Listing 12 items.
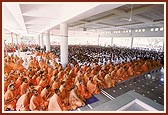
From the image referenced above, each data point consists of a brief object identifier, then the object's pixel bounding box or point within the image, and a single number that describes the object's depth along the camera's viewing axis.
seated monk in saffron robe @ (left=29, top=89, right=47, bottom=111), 3.63
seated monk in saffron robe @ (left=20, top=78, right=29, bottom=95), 4.44
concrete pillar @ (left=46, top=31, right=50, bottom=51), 13.39
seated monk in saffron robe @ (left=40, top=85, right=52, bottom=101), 4.01
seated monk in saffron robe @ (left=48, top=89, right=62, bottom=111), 3.49
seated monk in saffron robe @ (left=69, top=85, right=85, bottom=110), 3.95
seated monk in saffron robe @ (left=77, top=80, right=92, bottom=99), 4.48
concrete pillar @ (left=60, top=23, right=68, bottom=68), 7.56
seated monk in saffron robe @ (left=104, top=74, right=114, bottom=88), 5.31
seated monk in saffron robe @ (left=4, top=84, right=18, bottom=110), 3.93
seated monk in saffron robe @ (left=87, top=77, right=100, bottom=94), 4.73
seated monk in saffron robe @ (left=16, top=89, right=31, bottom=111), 3.71
